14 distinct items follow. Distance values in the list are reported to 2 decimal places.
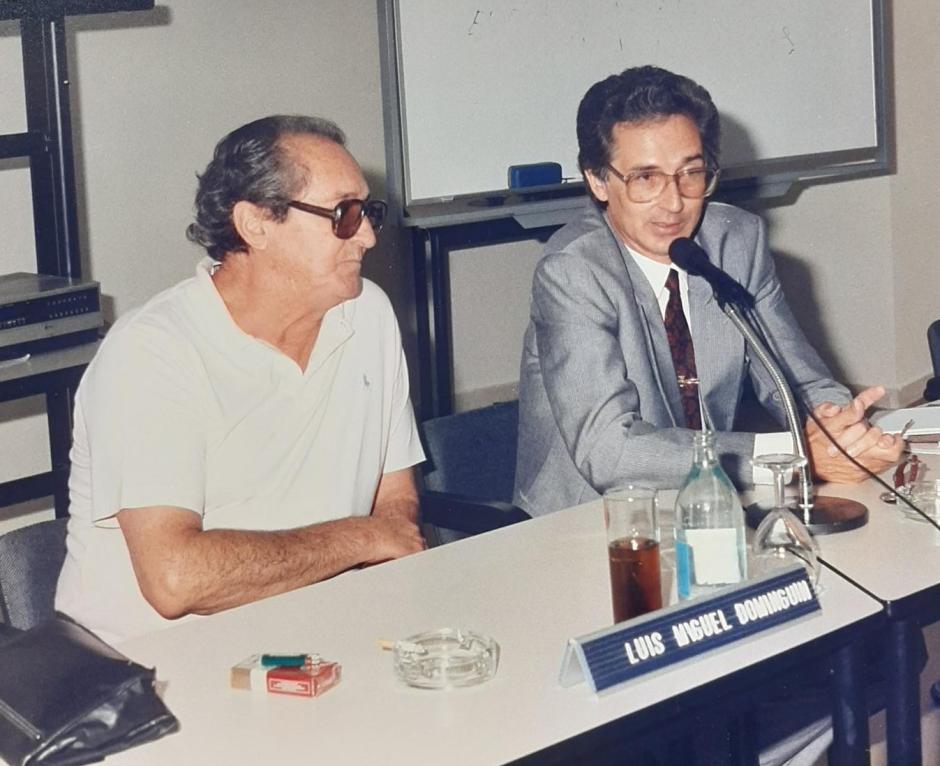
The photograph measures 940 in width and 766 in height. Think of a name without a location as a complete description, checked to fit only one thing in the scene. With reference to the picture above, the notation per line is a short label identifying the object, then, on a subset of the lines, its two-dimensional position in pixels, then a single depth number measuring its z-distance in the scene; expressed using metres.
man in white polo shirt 2.05
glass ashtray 1.50
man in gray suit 2.36
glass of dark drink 1.64
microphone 1.92
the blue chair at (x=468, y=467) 2.40
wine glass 1.76
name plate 1.47
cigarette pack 1.49
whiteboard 3.53
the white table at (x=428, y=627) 1.38
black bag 1.35
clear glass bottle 1.71
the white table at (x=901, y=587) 1.73
